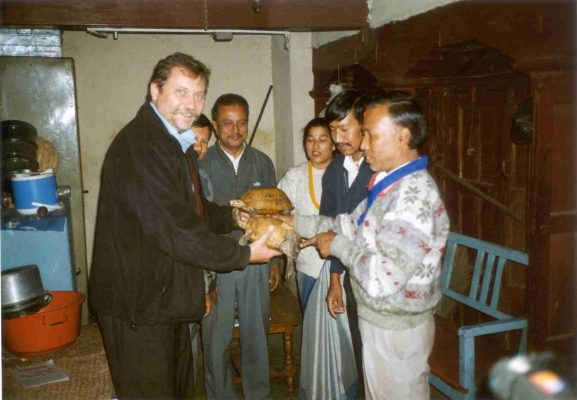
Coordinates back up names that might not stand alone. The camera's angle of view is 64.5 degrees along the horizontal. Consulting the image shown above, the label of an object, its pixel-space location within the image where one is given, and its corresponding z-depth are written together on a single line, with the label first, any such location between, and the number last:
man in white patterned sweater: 2.10
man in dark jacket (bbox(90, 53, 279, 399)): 2.22
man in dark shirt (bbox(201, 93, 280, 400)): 3.69
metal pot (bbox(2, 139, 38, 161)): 4.53
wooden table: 4.09
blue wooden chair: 2.96
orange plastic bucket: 3.02
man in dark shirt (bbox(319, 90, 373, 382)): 3.16
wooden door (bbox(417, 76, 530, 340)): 4.50
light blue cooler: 4.32
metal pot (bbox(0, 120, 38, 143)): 4.64
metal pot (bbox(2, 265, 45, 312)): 3.06
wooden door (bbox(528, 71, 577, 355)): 2.85
